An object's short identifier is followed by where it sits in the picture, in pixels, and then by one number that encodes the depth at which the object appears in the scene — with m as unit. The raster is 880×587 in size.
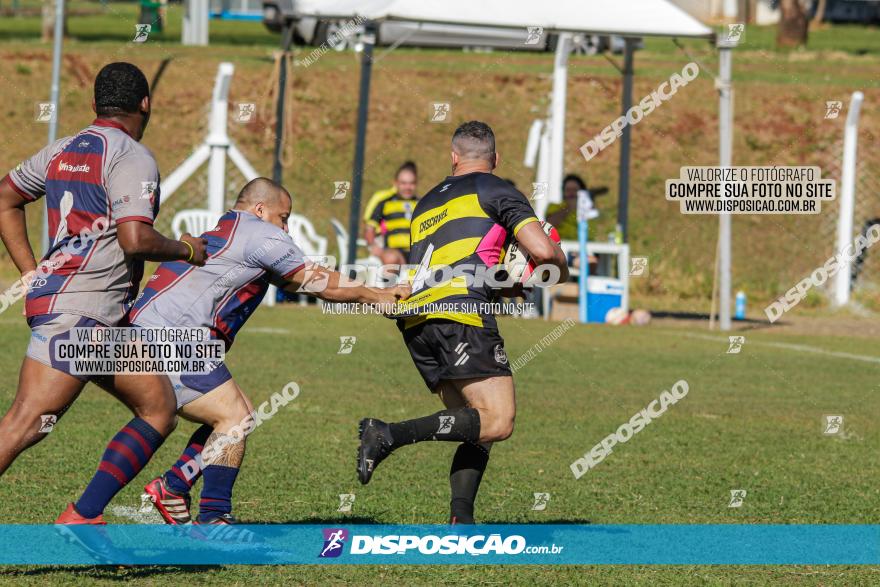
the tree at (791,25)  36.06
